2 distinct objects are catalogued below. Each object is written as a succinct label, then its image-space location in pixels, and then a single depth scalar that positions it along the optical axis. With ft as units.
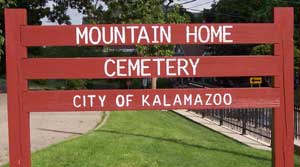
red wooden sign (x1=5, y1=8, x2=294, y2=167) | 19.01
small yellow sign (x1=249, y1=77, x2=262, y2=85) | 97.76
